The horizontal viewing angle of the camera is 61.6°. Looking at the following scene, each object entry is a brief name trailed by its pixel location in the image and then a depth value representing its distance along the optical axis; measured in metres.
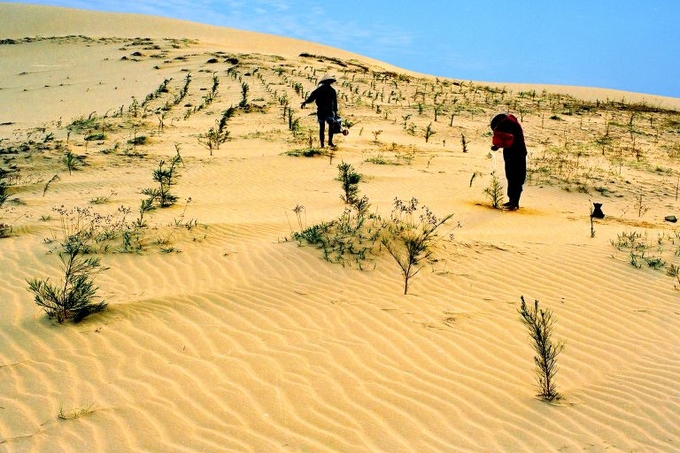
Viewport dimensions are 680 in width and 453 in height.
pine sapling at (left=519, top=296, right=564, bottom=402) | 3.97
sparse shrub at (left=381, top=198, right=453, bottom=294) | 6.44
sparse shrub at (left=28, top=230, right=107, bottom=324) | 4.97
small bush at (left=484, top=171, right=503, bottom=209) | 10.13
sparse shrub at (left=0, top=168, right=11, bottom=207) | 9.29
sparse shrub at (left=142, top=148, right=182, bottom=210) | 9.51
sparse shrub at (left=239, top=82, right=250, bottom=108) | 19.84
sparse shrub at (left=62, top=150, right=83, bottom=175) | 12.24
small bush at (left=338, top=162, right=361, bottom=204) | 9.54
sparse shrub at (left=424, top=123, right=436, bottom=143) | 16.61
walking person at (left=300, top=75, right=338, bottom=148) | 13.92
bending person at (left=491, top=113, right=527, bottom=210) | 9.59
